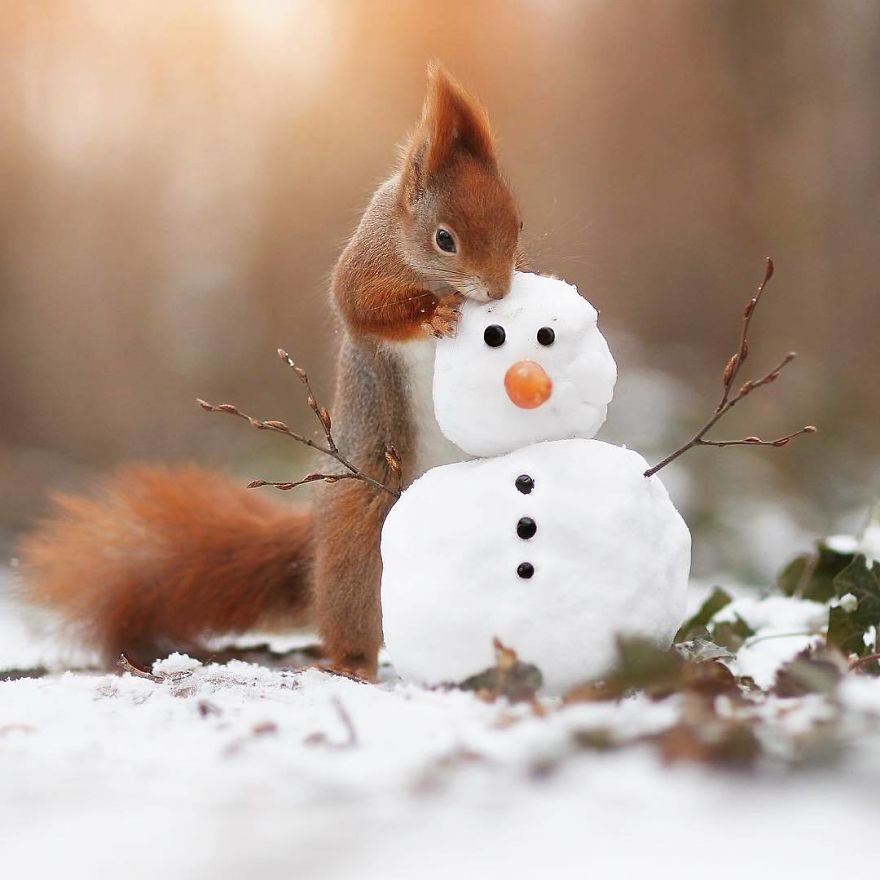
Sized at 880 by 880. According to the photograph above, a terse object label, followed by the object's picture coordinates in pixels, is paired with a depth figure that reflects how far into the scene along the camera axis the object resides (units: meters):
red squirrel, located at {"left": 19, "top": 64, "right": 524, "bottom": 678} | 0.98
